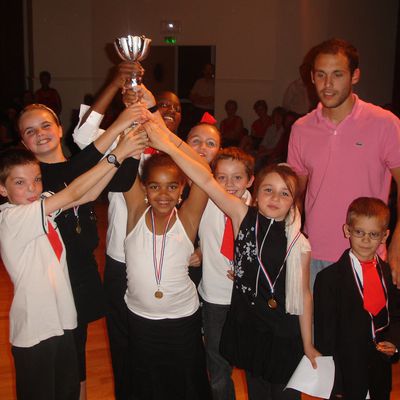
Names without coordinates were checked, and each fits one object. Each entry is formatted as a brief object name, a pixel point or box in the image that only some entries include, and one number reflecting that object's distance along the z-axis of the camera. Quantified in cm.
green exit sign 890
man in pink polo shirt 229
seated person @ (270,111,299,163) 682
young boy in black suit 218
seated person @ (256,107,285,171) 718
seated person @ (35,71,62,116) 830
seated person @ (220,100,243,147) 801
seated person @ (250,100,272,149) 798
